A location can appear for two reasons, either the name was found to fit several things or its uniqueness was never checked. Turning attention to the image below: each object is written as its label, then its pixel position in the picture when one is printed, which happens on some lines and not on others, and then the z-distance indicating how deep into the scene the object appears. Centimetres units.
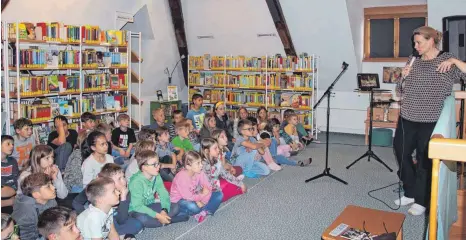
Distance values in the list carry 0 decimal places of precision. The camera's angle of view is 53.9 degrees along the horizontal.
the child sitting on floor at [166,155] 542
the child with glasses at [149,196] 404
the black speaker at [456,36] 597
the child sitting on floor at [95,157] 457
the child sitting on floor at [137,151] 467
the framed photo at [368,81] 671
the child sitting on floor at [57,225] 287
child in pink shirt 442
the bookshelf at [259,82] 941
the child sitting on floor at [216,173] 488
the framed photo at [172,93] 1034
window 905
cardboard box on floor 308
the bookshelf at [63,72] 651
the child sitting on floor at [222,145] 570
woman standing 414
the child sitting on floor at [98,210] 318
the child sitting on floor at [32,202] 340
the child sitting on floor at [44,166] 414
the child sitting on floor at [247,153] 626
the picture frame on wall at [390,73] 923
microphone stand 573
